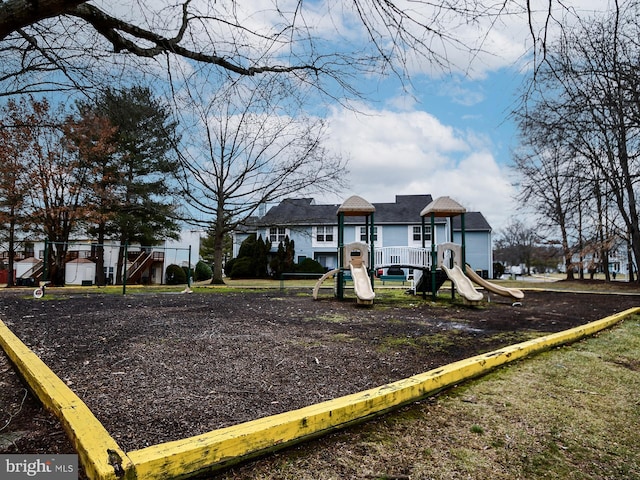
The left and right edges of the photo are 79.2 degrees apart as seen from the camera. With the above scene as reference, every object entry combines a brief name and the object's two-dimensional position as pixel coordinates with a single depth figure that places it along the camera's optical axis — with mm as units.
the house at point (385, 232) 29484
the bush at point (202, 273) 28984
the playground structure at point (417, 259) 10219
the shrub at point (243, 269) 27422
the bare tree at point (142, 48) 2357
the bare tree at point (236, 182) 17797
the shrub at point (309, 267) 26484
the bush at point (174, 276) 24859
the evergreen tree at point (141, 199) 19312
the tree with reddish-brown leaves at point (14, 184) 14500
